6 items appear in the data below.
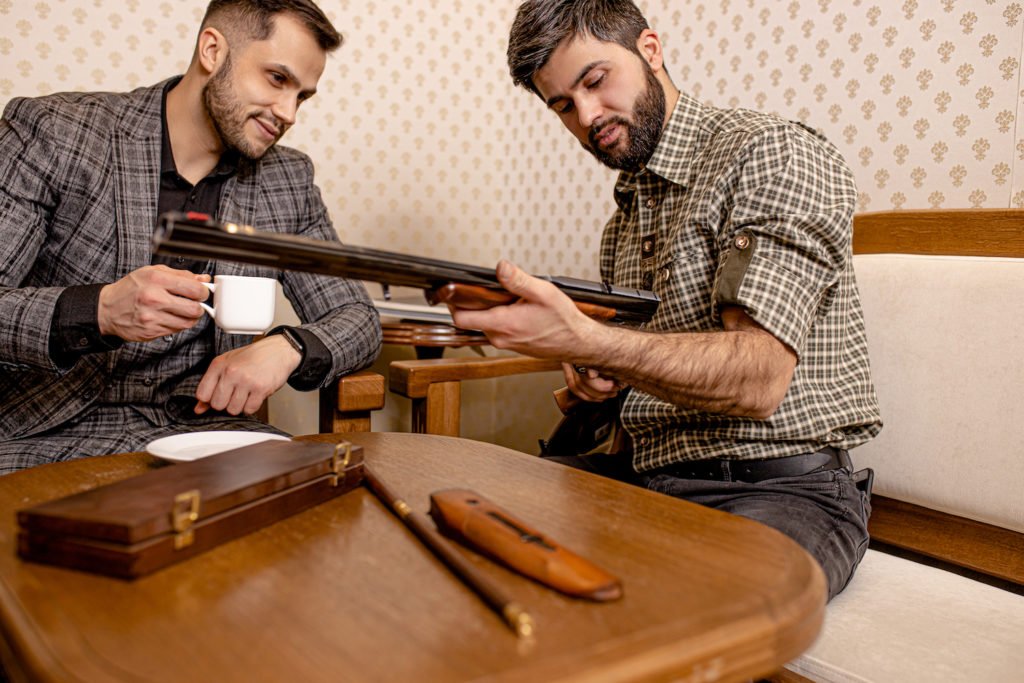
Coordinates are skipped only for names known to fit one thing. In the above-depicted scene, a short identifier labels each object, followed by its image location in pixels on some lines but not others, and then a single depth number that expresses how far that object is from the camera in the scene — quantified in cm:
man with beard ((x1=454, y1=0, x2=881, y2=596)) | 112
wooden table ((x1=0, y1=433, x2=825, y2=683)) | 52
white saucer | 101
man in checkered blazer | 137
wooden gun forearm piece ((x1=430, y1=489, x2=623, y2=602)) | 62
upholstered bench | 112
